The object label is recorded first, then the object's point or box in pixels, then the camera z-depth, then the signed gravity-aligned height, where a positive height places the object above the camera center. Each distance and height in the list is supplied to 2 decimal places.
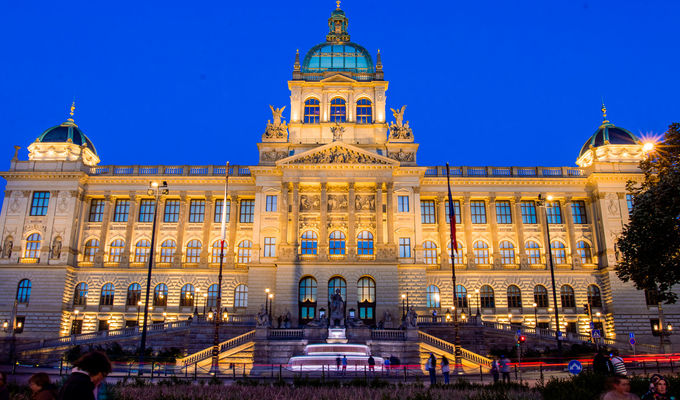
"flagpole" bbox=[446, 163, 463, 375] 34.38 -1.83
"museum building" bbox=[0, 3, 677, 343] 58.03 +10.08
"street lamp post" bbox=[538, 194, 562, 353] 37.41 -0.15
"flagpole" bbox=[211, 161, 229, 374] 34.94 -2.12
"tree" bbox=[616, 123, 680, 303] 29.48 +5.25
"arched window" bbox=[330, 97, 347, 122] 67.38 +25.69
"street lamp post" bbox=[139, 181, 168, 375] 31.23 +1.61
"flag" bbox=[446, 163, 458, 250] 40.19 +6.82
